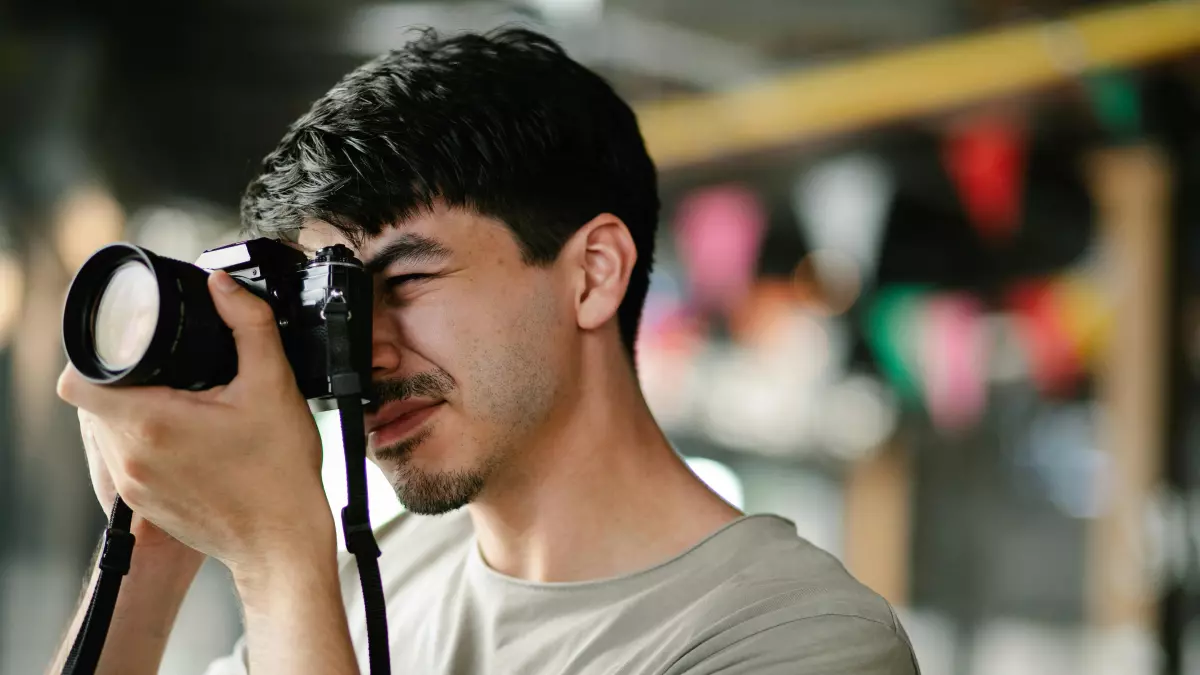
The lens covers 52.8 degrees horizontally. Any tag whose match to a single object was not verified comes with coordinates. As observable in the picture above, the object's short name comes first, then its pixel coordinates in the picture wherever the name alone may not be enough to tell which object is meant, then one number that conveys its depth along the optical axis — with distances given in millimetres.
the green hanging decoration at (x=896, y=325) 6000
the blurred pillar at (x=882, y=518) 7785
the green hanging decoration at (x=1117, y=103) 3346
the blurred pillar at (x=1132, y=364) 3740
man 831
